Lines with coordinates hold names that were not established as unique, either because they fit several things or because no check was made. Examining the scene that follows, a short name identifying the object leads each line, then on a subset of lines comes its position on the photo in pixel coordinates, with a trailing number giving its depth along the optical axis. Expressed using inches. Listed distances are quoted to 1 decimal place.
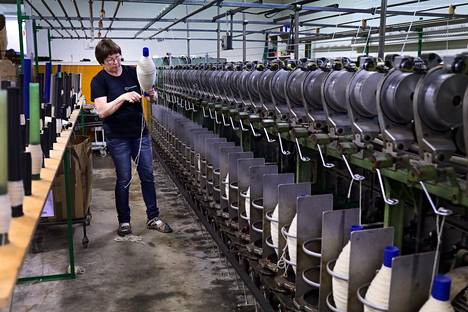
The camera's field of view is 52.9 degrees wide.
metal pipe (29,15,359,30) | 193.1
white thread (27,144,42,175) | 65.1
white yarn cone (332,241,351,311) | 56.8
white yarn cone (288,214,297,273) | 67.9
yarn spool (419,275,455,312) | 44.6
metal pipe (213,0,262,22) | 153.0
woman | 121.3
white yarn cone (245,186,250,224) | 86.4
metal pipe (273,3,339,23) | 204.9
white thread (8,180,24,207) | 47.4
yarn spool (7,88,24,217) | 45.0
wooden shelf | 34.9
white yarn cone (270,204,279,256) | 74.5
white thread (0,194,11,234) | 42.1
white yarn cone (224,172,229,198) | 98.3
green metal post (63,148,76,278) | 107.0
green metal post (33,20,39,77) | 135.6
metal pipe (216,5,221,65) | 172.9
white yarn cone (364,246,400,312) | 50.2
